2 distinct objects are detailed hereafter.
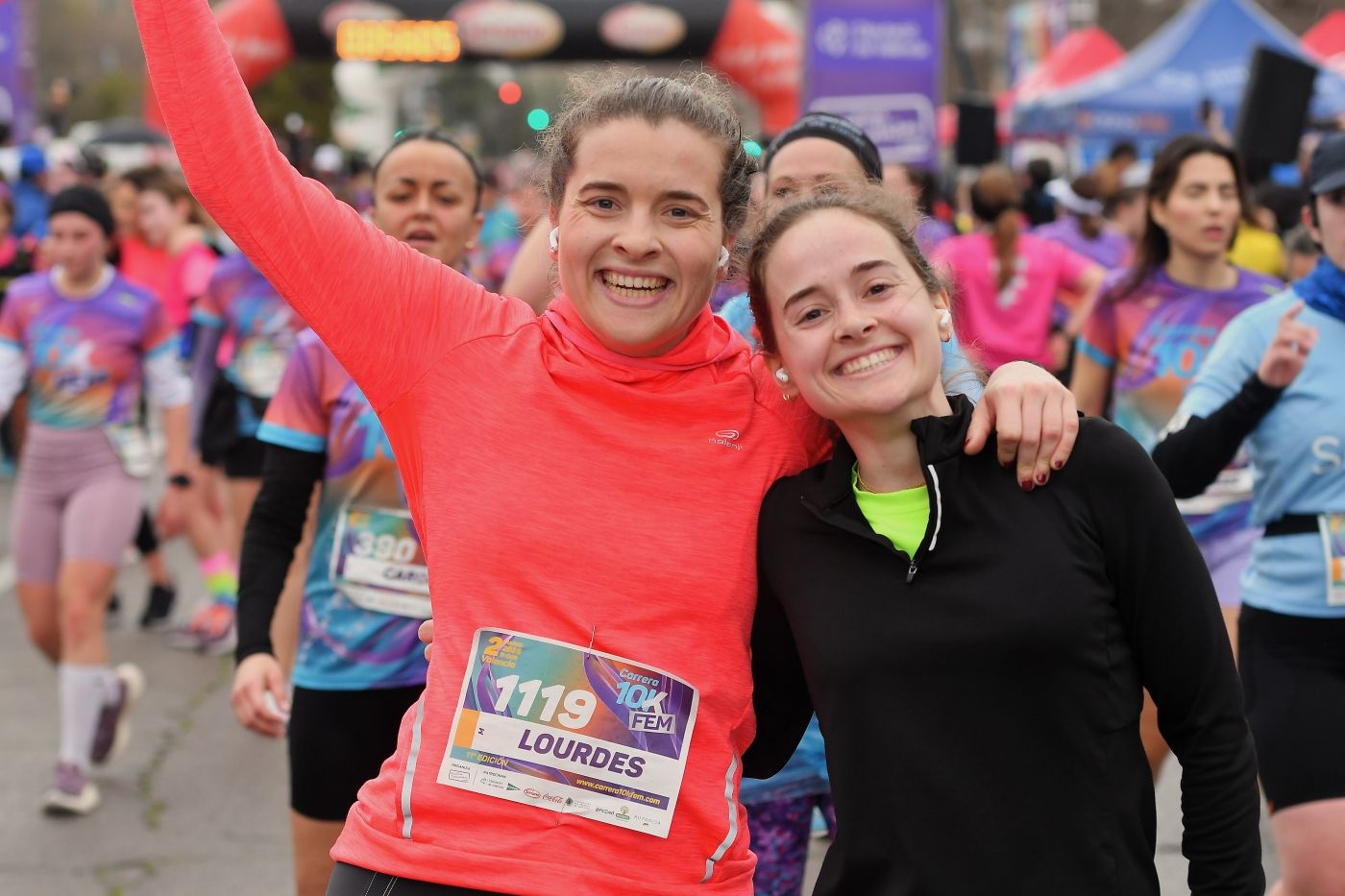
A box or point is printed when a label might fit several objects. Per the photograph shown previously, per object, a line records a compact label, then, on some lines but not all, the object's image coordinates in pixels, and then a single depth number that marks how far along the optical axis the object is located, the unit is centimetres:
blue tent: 1884
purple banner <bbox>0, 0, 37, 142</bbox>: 1833
